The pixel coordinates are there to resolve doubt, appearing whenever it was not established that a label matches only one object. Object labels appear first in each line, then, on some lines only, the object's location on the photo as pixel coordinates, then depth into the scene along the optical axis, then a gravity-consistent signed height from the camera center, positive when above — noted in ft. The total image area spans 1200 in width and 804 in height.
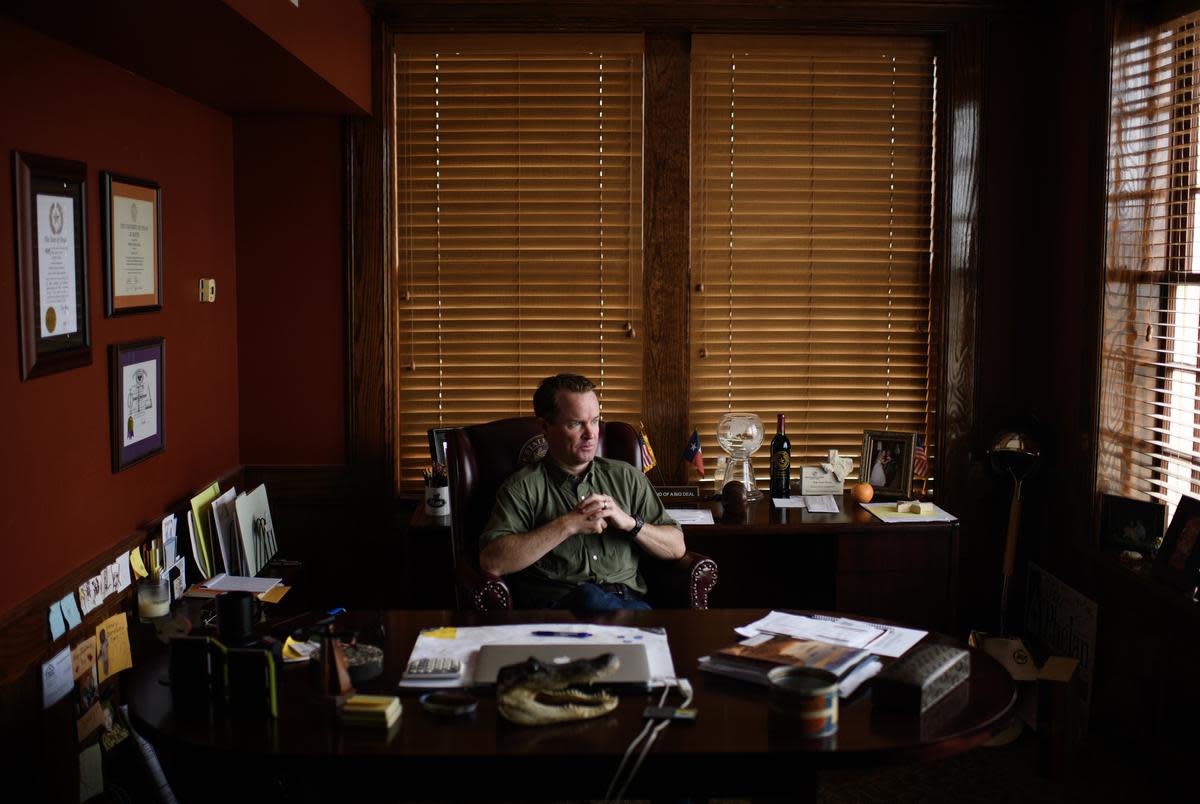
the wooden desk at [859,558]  13.14 -2.87
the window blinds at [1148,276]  12.21 +0.33
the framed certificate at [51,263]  8.89 +0.29
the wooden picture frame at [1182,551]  11.10 -2.33
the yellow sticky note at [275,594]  11.77 -2.96
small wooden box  7.24 -2.33
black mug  7.93 -2.14
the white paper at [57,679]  9.22 -3.02
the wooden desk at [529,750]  6.75 -2.57
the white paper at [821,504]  13.55 -2.32
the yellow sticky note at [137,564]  10.93 -2.45
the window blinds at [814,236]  14.55 +0.85
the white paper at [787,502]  13.80 -2.33
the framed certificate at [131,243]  10.44 +0.53
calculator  7.73 -2.43
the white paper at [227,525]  12.55 -2.42
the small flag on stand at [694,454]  14.30 -1.82
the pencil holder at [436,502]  13.44 -2.28
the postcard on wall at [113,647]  10.25 -3.07
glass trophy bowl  14.20 -1.66
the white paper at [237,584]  11.77 -2.87
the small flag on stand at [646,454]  13.40 -1.75
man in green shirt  10.86 -2.14
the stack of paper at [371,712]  6.96 -2.43
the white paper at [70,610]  9.52 -2.53
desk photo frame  14.26 -1.91
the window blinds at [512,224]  14.40 +0.97
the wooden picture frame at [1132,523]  12.17 -2.27
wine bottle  14.20 -1.91
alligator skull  7.08 -2.41
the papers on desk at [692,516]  13.00 -2.37
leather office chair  11.26 -1.97
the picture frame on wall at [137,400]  10.63 -0.95
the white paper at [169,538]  11.64 -2.38
